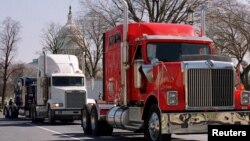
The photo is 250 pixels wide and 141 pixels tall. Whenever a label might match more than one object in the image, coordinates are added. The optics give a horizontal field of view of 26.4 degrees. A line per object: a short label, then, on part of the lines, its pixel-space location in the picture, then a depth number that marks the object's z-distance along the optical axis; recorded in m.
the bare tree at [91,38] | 45.65
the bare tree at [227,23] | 40.71
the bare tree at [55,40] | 73.38
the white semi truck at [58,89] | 30.11
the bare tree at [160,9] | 42.28
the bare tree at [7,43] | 71.00
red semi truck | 14.18
